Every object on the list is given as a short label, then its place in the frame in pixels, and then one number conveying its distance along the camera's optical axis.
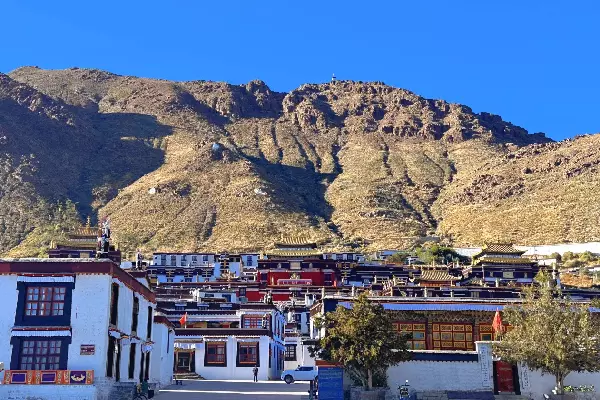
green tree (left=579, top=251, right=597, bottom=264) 103.51
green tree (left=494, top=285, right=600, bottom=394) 32.62
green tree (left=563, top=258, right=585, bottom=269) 102.69
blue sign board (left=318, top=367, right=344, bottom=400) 33.41
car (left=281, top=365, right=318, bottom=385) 47.44
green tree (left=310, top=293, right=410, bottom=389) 33.03
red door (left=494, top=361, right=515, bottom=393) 34.94
